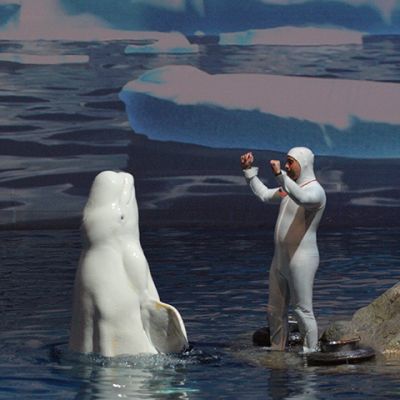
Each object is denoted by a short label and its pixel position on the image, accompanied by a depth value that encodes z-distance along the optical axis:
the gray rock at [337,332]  15.69
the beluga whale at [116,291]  14.49
